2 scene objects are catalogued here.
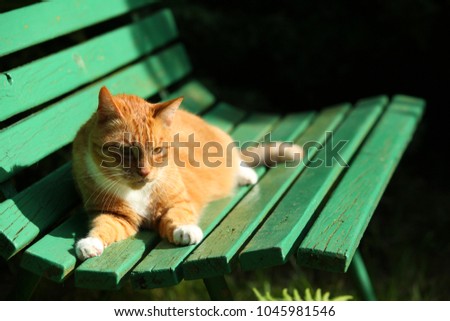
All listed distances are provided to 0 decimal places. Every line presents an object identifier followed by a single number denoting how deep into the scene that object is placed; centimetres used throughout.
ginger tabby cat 243
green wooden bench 220
